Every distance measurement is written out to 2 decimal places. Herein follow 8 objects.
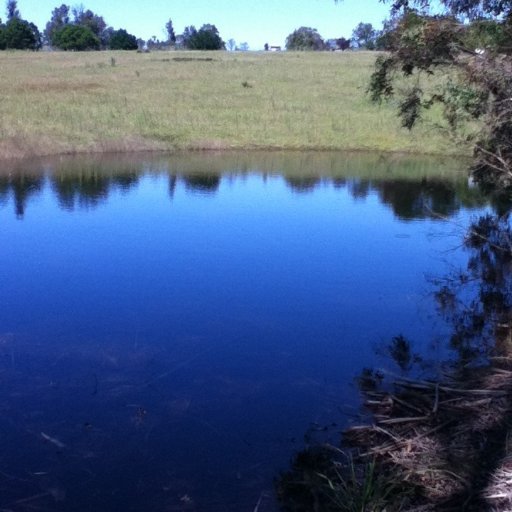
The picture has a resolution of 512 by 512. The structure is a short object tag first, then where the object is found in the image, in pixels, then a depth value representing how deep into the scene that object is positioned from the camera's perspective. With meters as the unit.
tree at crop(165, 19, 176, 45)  99.01
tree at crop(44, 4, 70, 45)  105.99
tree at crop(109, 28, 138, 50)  76.50
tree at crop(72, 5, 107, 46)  92.25
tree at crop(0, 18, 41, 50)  66.62
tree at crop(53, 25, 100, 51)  70.56
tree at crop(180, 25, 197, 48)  103.69
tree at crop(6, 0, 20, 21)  95.62
